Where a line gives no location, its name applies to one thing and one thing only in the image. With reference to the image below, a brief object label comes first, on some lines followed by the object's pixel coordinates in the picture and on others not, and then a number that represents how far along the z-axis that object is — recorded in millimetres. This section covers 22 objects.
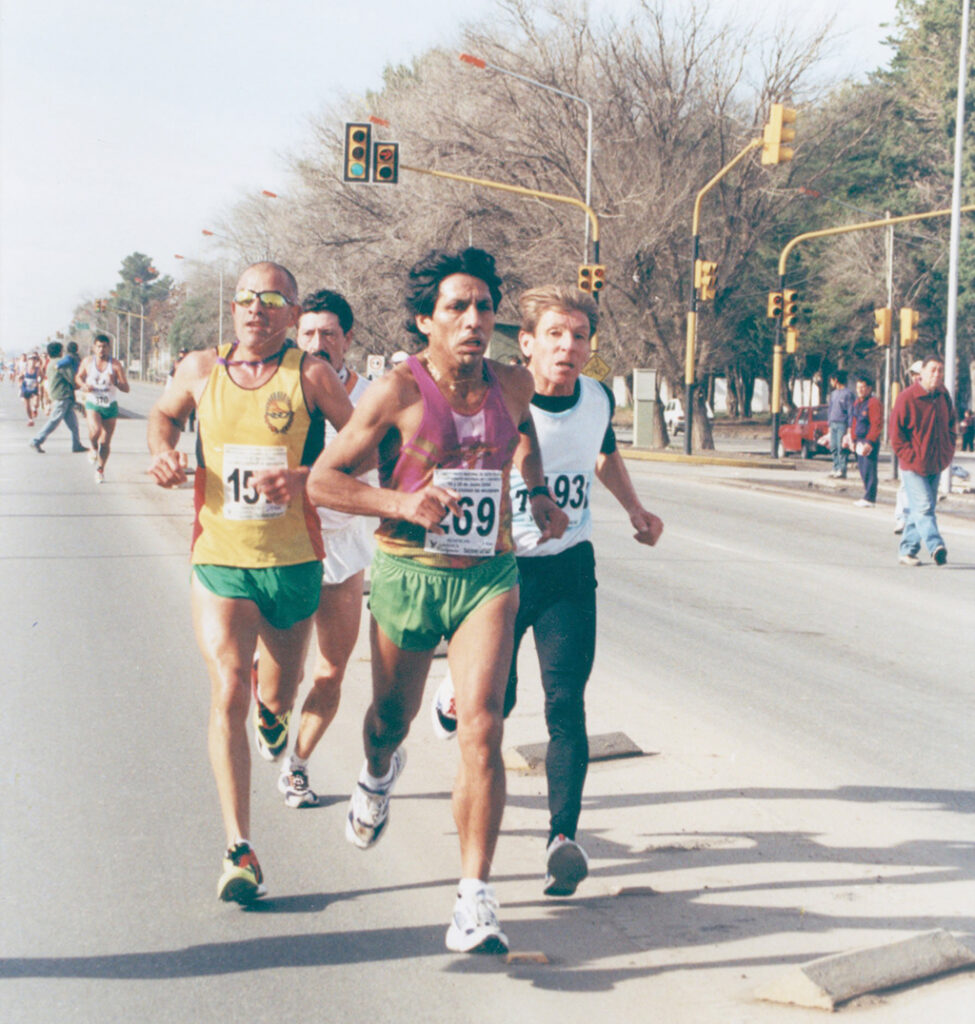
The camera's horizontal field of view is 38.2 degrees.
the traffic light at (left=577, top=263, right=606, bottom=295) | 28766
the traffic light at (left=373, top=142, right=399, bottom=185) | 23578
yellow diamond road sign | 30359
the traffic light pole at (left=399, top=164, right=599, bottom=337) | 25109
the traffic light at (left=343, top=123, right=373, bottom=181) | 23203
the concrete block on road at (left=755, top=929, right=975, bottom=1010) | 3469
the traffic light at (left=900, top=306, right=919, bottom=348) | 25781
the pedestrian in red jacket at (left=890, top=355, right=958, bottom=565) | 12484
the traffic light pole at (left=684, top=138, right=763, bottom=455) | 29688
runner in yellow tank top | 4332
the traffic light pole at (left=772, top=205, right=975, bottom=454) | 23712
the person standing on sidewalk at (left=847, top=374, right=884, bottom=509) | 19719
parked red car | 35906
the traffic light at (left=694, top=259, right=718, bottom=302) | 29094
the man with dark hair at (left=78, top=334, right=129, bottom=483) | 18516
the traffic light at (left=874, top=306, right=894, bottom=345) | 25594
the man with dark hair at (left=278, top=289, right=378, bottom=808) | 5316
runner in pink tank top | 3988
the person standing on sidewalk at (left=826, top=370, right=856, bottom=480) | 24969
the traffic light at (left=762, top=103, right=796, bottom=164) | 21875
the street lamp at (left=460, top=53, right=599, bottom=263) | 30591
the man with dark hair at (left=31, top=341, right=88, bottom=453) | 23281
